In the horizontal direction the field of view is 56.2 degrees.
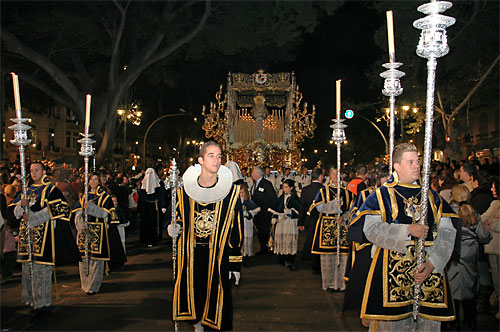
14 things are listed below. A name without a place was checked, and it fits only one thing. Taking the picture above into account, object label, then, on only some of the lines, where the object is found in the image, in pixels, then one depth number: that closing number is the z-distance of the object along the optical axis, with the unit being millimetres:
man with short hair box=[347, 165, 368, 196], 8977
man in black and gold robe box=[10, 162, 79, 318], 6918
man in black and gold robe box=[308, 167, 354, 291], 8562
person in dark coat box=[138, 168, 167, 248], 13930
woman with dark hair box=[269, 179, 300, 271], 10742
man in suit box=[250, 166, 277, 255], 12664
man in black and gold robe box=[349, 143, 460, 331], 4039
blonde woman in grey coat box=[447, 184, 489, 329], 6406
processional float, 21359
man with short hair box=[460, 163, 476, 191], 8352
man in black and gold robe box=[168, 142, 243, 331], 5090
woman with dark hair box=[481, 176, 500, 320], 6828
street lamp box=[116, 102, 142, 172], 26181
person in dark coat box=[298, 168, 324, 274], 9943
